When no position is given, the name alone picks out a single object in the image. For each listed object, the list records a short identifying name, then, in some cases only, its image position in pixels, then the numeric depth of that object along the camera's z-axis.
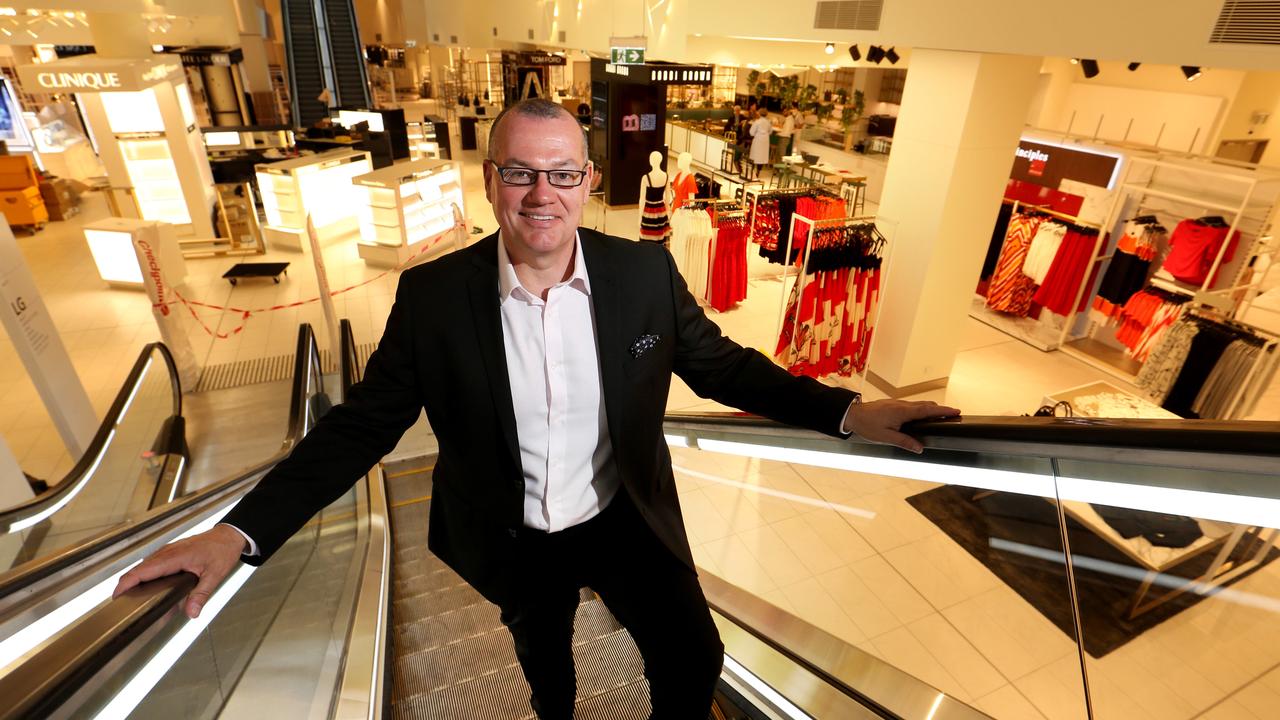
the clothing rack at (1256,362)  4.93
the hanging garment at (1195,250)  6.18
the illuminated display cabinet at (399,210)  9.77
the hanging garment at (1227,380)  5.03
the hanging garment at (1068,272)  7.26
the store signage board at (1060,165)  7.06
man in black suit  1.42
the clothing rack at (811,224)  6.04
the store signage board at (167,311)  6.16
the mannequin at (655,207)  8.18
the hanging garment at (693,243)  8.00
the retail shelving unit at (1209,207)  5.82
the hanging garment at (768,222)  8.62
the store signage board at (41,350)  4.83
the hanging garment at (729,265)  8.08
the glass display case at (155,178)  10.01
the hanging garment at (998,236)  8.09
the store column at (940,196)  5.24
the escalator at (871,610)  1.00
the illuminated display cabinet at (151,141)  9.04
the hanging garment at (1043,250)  7.40
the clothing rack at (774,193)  8.56
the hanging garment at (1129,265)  6.75
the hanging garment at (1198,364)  5.20
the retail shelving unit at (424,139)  15.04
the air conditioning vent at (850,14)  5.02
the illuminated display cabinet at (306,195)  10.52
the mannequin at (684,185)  8.42
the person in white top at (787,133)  15.51
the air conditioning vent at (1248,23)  2.90
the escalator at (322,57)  19.97
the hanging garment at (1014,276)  7.71
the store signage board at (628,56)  8.38
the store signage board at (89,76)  7.93
